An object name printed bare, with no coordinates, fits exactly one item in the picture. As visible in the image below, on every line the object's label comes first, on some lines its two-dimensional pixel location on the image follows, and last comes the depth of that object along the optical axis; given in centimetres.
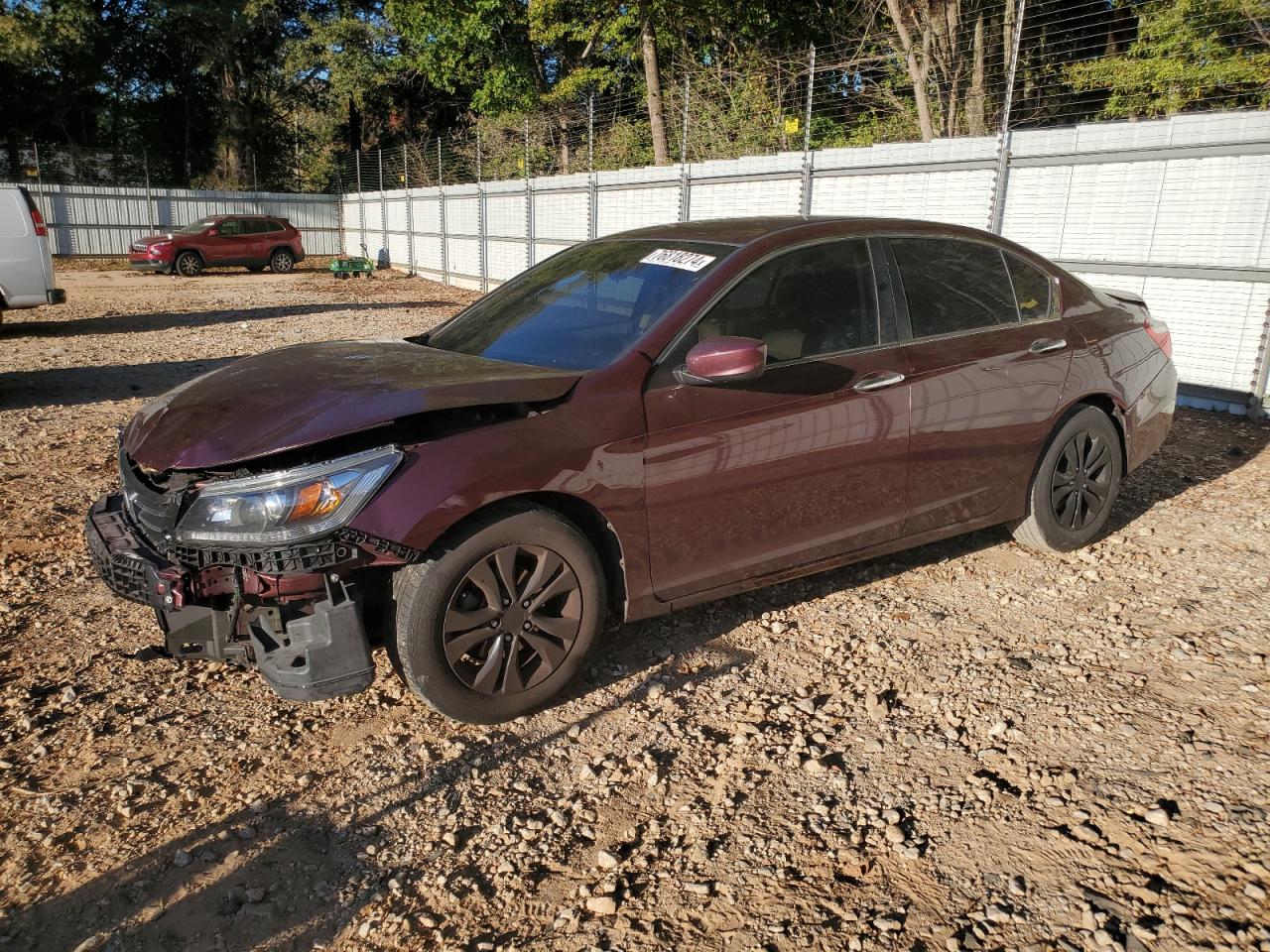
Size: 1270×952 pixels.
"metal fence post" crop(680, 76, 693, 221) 1397
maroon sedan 306
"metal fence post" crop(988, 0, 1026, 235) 938
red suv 2473
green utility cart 2475
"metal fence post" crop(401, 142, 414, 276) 2562
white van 1071
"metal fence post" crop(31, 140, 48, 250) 2862
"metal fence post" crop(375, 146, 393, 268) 2791
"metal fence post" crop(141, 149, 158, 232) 3062
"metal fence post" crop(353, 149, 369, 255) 3038
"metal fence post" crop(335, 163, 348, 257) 3309
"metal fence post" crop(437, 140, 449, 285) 2309
